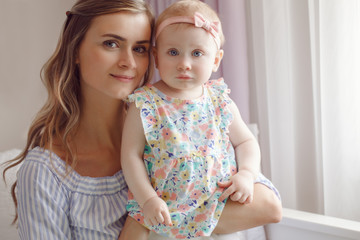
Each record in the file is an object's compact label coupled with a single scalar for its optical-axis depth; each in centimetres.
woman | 129
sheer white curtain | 190
